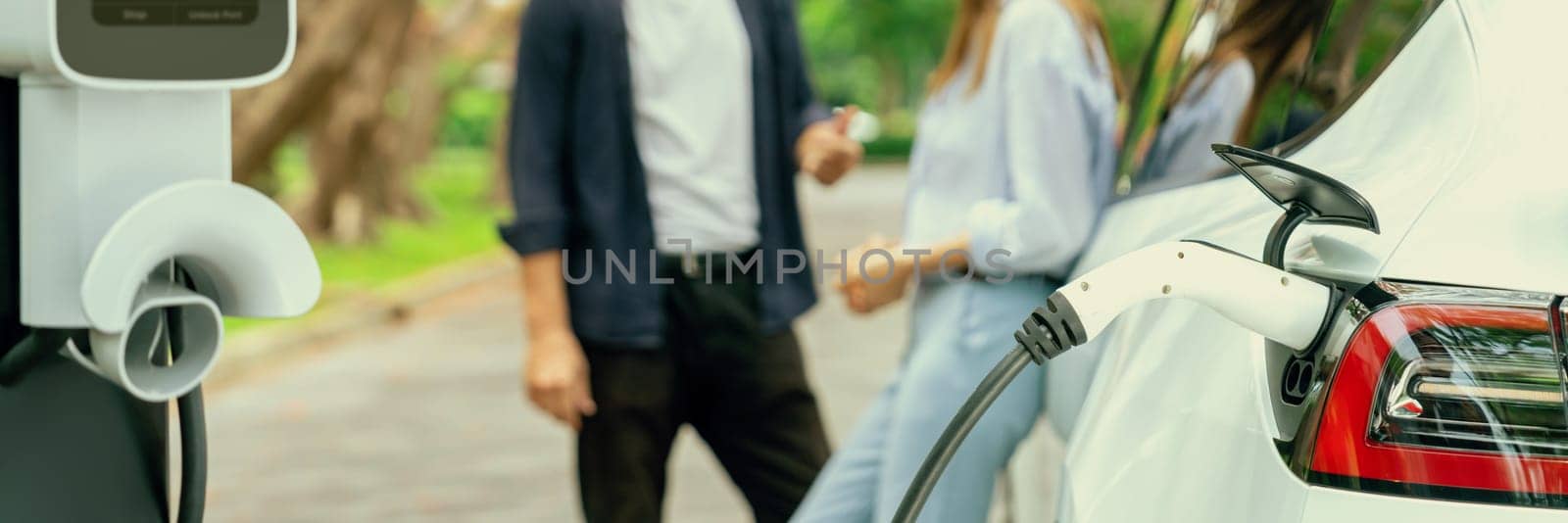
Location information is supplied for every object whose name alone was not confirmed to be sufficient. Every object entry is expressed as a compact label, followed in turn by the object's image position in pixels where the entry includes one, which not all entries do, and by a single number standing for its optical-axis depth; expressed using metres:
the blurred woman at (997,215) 2.60
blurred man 3.20
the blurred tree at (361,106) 12.31
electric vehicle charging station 1.94
